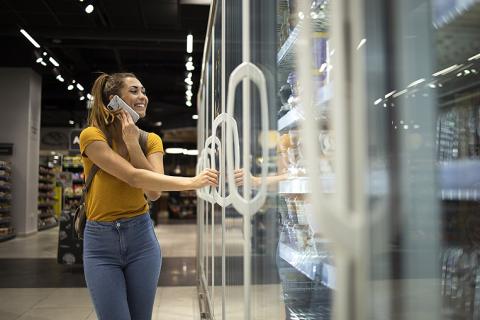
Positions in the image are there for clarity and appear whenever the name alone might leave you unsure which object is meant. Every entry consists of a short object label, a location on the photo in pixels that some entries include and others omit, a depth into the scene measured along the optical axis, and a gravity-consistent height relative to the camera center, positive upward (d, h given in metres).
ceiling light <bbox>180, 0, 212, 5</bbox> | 6.63 +2.64
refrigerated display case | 0.60 +0.07
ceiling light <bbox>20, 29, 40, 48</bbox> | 8.60 +2.90
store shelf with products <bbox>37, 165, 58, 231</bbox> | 14.38 +0.03
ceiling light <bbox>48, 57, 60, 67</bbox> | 10.45 +2.95
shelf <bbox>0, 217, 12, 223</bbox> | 10.77 -0.45
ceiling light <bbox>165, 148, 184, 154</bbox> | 25.05 +2.43
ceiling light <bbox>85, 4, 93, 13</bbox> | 7.63 +2.95
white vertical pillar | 11.50 +1.66
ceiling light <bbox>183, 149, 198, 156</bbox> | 24.72 +2.30
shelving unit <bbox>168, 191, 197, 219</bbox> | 20.47 -0.30
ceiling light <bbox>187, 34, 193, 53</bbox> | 9.04 +2.91
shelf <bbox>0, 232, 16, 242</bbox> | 10.45 -0.81
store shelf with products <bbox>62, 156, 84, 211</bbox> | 16.67 +0.97
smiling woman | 1.83 -0.04
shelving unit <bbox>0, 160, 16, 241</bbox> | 10.77 -0.06
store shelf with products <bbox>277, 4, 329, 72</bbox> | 0.92 +0.37
